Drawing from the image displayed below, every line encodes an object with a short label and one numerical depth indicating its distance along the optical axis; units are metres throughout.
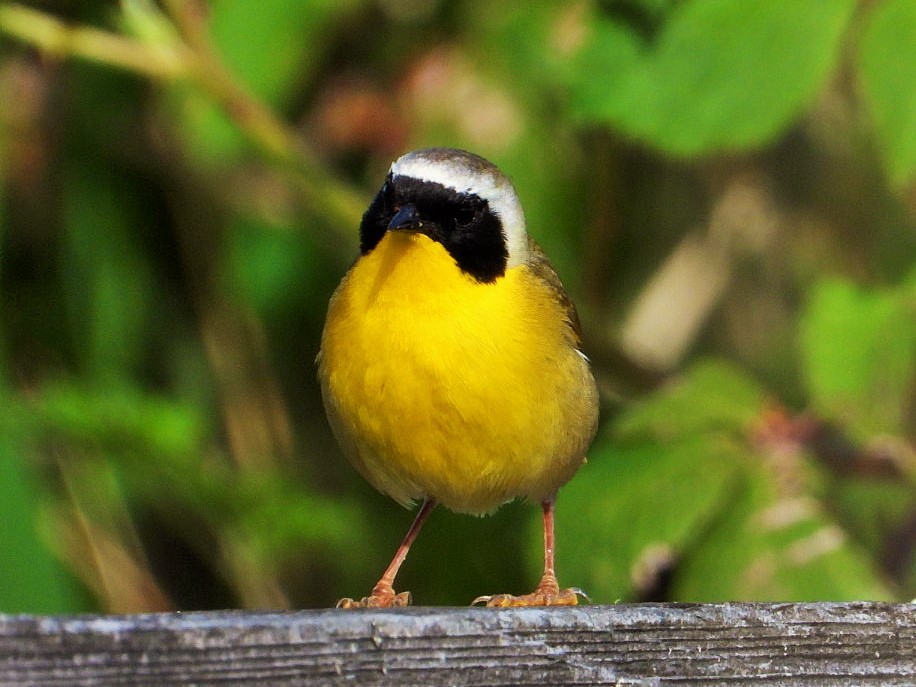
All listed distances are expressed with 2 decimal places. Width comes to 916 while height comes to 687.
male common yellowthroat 5.59
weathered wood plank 3.20
